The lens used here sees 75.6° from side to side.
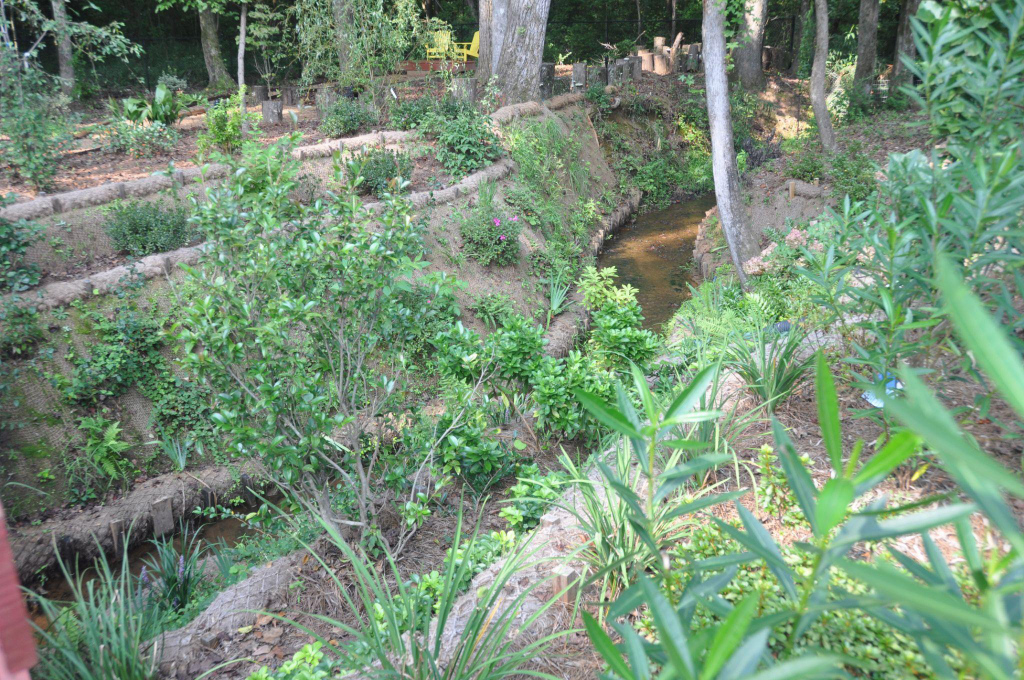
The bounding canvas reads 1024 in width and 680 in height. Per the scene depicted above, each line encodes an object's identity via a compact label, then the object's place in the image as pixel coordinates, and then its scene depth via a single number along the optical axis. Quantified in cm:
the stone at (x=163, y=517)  493
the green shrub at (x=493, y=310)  718
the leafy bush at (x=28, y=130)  645
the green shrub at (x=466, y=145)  872
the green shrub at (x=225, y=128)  743
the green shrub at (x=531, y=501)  329
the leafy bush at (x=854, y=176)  764
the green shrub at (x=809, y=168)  947
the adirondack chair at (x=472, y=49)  1620
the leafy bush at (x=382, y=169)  759
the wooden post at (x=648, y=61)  1605
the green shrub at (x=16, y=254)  532
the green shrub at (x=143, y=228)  608
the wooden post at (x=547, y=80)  1139
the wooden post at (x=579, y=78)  1262
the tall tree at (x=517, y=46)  1026
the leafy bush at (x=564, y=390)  414
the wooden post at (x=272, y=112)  949
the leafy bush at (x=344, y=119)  874
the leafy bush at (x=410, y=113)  917
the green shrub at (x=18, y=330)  502
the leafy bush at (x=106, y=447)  498
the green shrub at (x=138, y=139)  770
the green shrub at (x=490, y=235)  778
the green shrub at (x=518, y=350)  441
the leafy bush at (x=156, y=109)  823
